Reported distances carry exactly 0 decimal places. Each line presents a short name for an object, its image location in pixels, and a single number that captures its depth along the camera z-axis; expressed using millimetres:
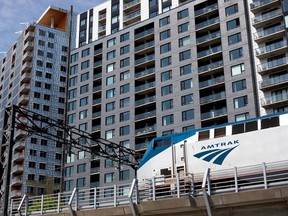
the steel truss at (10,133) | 29109
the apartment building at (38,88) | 90188
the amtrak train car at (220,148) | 26766
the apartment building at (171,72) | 63844
